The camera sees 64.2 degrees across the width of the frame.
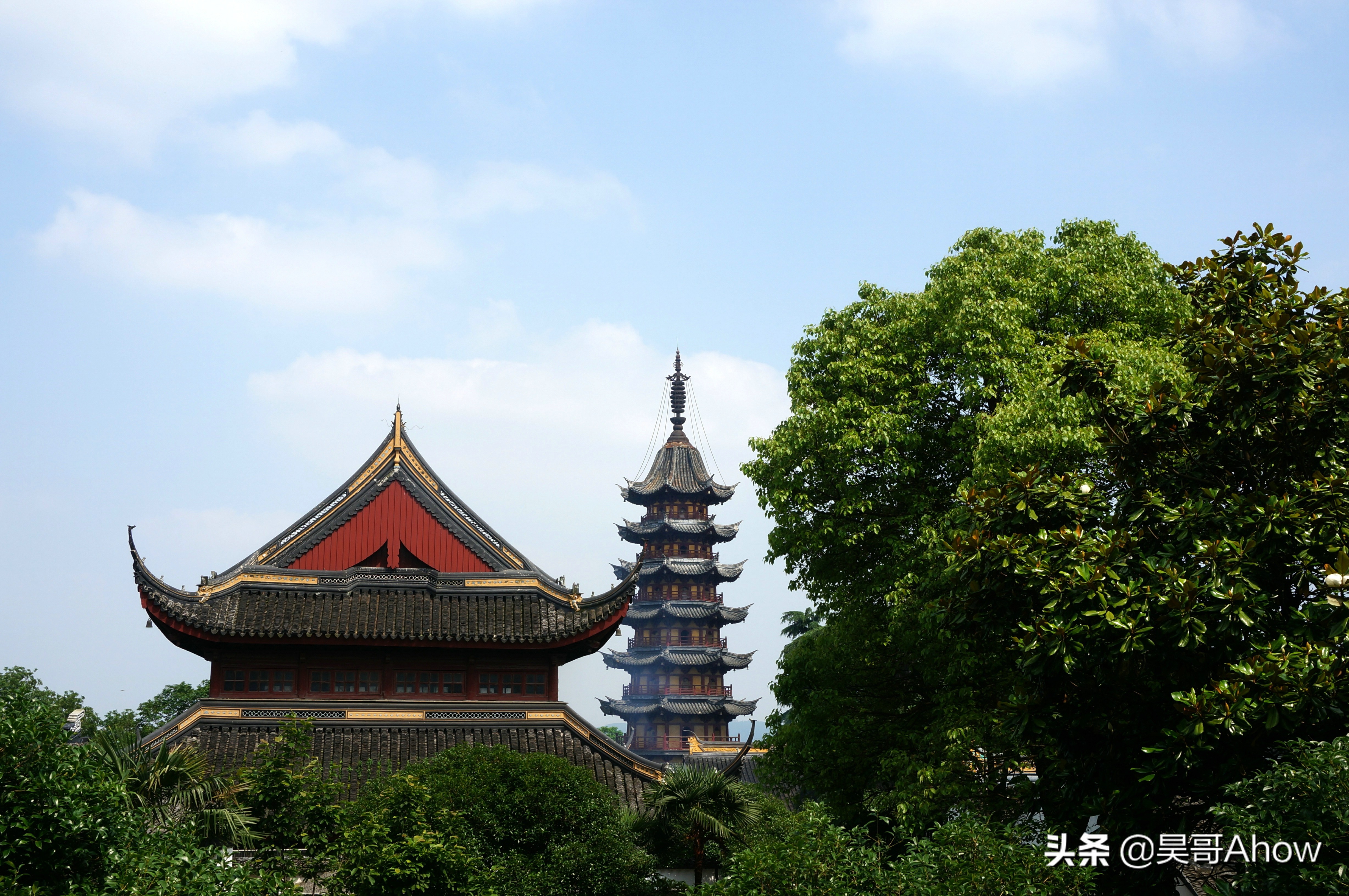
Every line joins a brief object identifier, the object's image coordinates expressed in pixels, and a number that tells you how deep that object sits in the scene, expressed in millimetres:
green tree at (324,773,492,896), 12672
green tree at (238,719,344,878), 13484
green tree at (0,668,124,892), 8773
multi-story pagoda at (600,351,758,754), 52719
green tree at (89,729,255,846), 13445
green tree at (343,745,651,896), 14484
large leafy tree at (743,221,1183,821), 17828
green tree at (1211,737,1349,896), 7863
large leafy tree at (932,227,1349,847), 9727
